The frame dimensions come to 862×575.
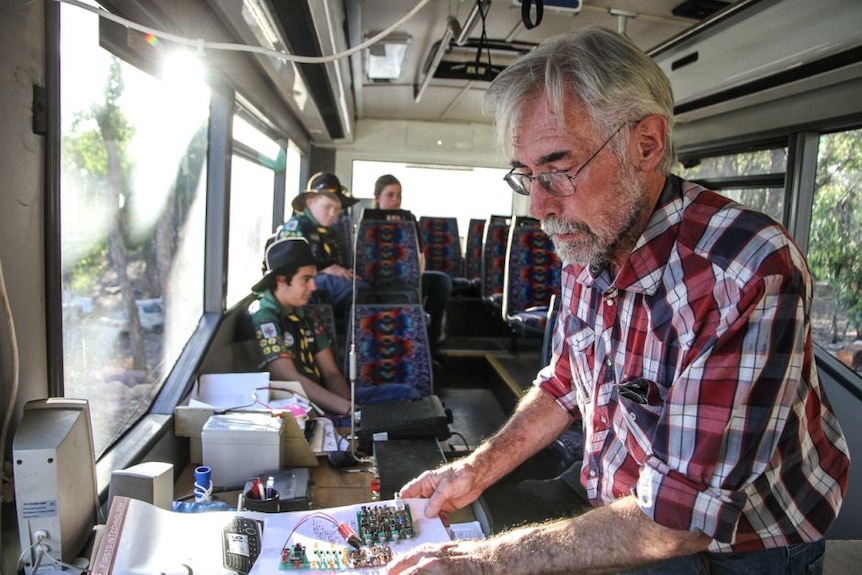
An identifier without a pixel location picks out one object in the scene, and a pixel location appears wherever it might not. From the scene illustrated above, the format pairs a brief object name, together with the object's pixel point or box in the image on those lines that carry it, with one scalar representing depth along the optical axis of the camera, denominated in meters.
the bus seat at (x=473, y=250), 7.42
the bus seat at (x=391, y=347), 3.03
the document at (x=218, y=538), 1.05
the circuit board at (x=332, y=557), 1.07
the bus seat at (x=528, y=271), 5.24
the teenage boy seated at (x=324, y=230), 4.29
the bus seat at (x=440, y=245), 7.33
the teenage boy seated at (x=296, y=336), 2.76
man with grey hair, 0.82
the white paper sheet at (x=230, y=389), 2.04
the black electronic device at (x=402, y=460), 1.55
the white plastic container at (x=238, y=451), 1.61
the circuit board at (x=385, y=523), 1.15
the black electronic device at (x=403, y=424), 1.89
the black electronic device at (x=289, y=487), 1.46
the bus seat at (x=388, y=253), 4.20
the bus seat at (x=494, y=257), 6.30
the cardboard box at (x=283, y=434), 1.73
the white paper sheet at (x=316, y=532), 1.09
